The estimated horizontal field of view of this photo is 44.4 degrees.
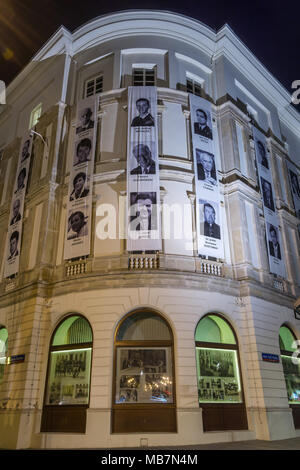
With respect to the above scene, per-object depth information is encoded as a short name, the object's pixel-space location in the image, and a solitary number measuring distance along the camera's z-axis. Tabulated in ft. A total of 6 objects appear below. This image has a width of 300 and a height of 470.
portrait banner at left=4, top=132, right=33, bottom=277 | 61.37
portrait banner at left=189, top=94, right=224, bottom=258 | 55.16
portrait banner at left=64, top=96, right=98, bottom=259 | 54.13
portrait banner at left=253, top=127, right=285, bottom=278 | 63.16
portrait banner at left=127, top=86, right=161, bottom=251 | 51.83
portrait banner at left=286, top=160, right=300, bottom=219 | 80.64
